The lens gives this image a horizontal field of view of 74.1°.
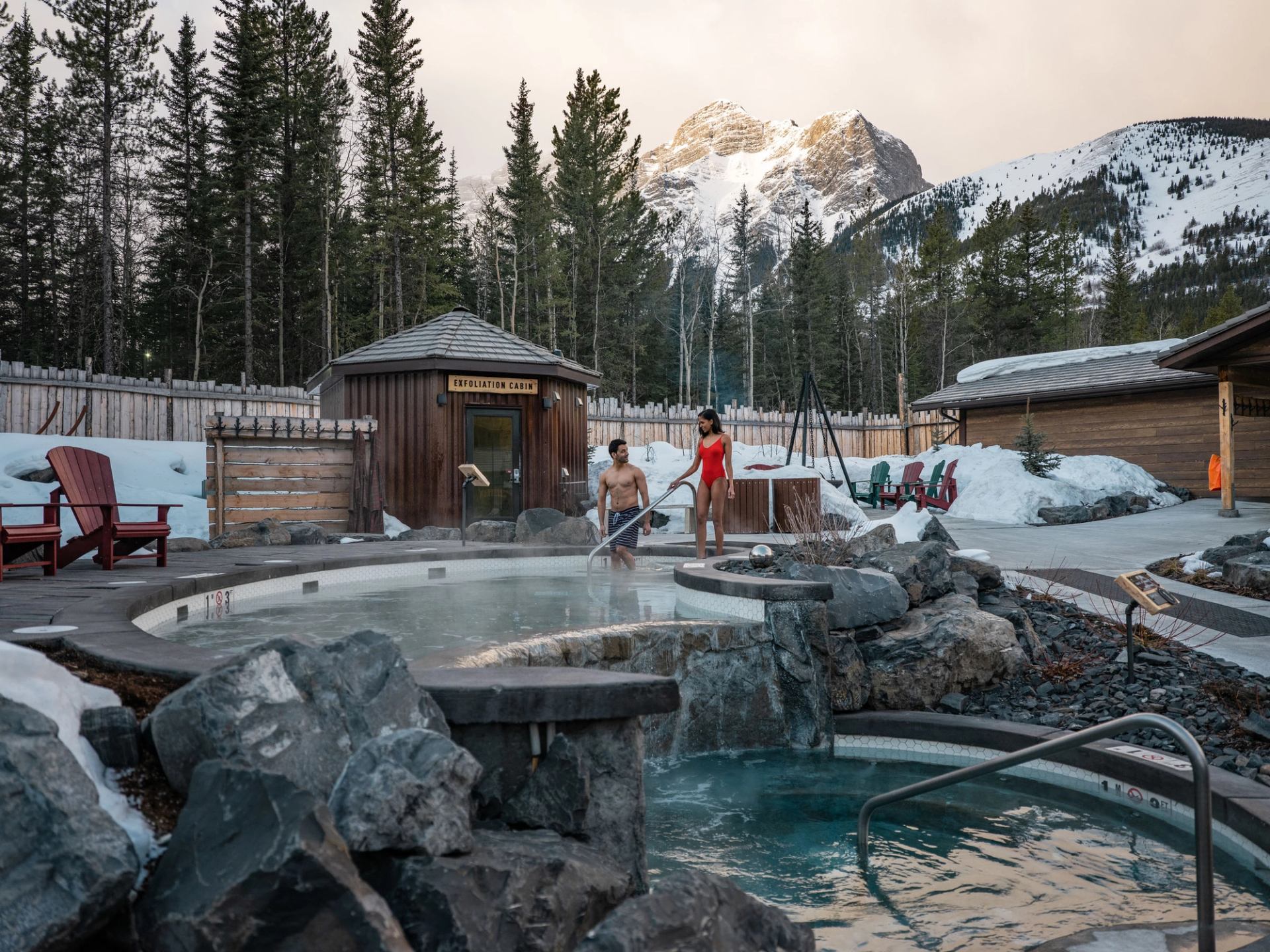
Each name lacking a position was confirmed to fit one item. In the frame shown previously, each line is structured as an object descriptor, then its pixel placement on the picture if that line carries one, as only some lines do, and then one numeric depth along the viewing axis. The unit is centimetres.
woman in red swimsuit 765
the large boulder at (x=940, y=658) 539
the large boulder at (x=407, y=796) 198
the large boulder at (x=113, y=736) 222
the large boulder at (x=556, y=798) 254
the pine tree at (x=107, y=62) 2109
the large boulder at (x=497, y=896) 191
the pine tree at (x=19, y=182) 2447
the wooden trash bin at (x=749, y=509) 1216
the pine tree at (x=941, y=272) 3506
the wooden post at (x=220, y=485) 1130
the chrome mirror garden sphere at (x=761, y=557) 685
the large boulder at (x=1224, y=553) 789
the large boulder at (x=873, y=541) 741
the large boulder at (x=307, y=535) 987
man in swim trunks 837
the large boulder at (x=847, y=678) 532
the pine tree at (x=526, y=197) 2983
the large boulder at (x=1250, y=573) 693
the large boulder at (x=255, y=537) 960
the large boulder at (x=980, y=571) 682
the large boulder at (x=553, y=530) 1011
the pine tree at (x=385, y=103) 2578
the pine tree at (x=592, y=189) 3041
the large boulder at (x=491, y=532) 1091
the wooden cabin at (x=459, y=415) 1302
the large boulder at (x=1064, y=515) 1426
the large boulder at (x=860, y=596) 567
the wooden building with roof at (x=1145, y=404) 1294
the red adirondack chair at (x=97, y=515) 644
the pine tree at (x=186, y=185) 2622
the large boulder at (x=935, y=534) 810
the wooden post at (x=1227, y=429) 1276
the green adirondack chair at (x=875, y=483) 1834
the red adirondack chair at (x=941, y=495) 1712
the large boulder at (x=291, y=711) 214
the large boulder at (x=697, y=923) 198
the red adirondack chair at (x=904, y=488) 1741
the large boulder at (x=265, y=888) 169
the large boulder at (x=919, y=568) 627
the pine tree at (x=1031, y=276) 3359
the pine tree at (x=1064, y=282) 3388
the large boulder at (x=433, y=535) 1163
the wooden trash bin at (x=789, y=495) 1187
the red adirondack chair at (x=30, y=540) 568
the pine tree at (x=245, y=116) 2431
